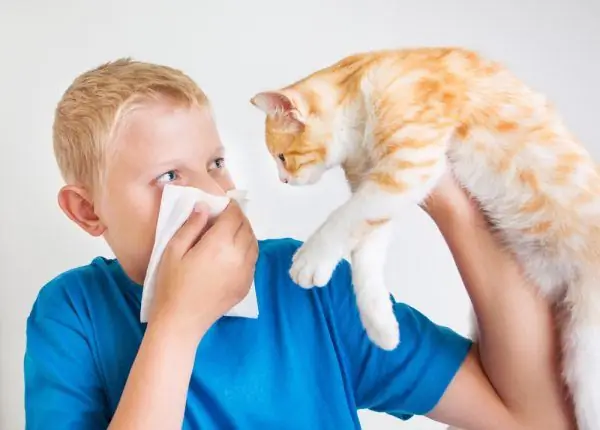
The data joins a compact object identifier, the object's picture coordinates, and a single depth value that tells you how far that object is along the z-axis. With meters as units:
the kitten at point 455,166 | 0.82
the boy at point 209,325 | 0.88
